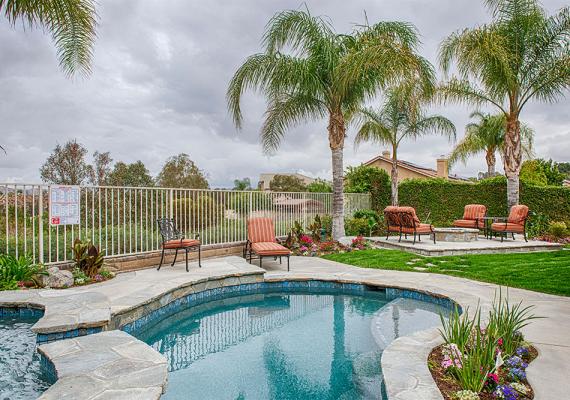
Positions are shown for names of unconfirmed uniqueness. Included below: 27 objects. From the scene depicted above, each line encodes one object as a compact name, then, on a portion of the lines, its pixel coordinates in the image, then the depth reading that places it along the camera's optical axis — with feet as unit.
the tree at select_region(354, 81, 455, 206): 48.91
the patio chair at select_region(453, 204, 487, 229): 41.36
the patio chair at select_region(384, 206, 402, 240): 35.81
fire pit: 36.55
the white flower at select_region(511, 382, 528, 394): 8.23
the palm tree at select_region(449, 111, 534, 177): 57.50
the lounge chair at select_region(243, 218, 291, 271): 26.98
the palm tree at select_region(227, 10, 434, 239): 31.17
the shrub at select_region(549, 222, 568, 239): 39.93
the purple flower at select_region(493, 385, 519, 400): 7.92
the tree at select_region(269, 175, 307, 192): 106.32
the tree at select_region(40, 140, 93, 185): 49.85
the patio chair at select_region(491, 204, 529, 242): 35.78
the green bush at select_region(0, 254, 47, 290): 18.19
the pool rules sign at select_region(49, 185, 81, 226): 20.45
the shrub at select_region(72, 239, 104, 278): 20.24
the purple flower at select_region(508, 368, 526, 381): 8.84
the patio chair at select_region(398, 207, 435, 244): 34.27
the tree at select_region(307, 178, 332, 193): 52.80
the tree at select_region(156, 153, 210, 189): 56.90
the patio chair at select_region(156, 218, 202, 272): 22.81
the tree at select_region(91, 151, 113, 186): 51.98
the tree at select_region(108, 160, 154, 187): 53.52
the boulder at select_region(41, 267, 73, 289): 18.48
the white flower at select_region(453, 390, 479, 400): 7.78
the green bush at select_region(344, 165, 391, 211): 53.26
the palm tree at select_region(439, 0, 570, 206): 36.91
